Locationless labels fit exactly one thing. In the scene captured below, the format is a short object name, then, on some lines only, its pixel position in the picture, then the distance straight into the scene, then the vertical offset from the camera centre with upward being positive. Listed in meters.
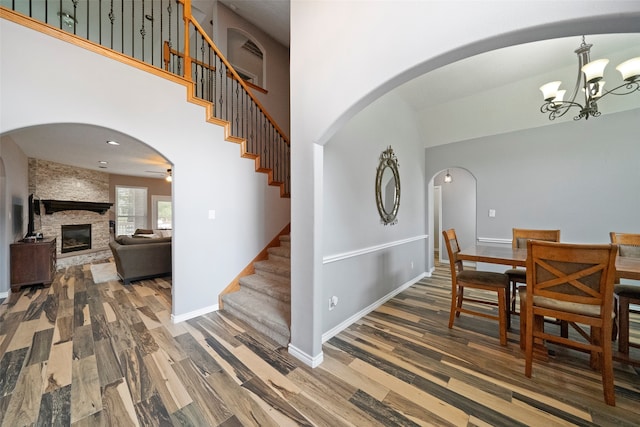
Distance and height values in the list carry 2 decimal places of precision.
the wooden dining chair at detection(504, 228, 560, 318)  2.55 -0.32
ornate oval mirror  3.07 +0.35
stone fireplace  5.27 +0.08
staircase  2.30 -1.07
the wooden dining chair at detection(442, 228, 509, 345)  2.14 -0.70
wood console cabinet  3.56 -0.84
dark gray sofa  3.94 -0.82
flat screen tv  4.34 -0.06
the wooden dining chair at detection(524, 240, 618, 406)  1.47 -0.55
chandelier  1.71 +1.12
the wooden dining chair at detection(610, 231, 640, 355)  1.79 -0.76
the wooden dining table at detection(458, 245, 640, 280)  1.57 -0.42
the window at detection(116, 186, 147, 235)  7.11 +0.08
